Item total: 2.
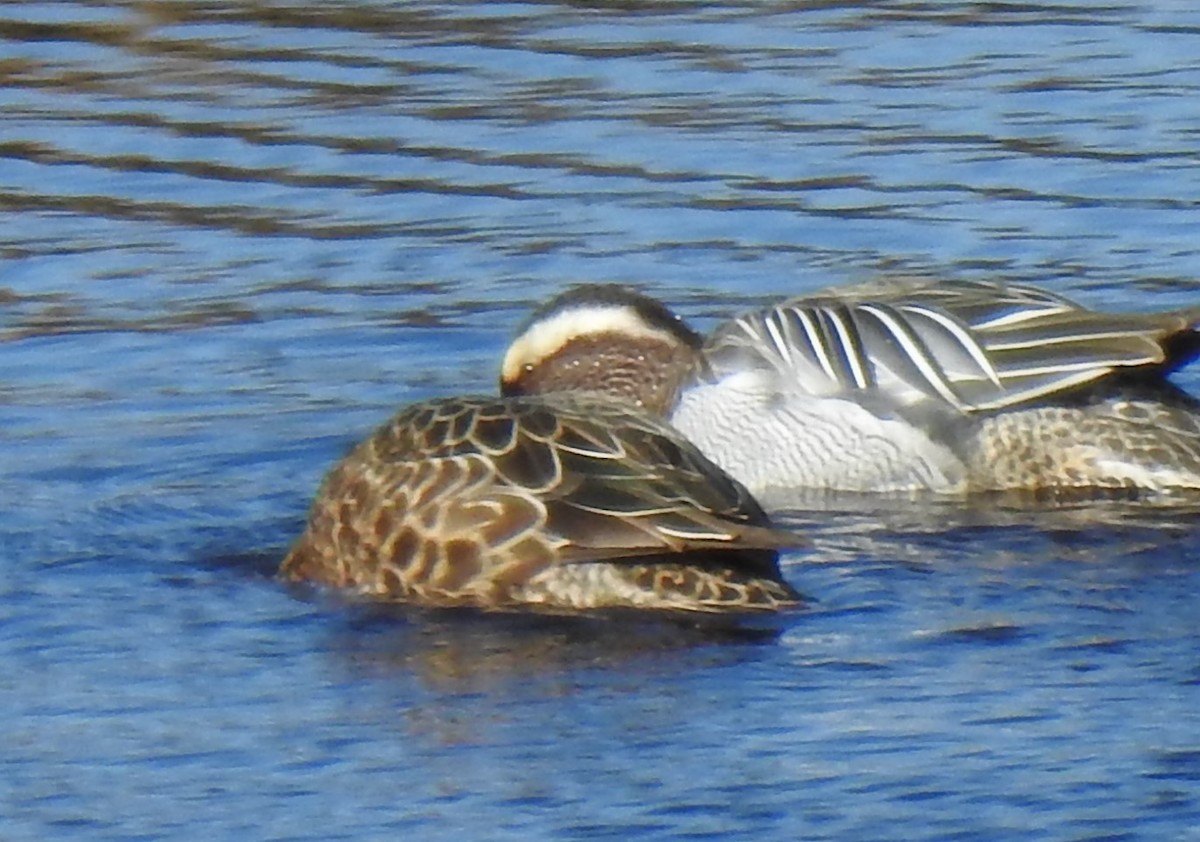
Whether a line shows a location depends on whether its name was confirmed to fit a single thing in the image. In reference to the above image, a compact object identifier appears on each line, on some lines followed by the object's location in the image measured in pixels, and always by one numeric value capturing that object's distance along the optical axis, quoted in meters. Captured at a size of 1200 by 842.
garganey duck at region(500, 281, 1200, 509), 19.56
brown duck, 16.73
